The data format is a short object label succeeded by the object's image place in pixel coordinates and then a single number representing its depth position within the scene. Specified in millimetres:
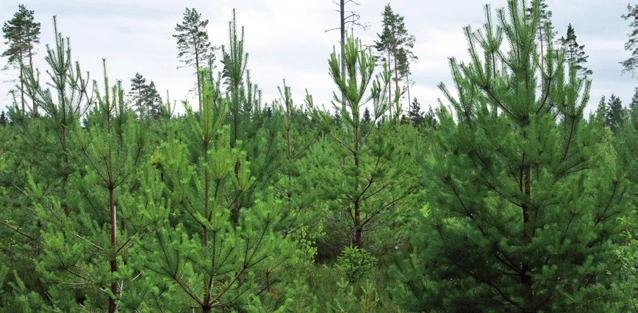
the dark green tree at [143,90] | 63469
